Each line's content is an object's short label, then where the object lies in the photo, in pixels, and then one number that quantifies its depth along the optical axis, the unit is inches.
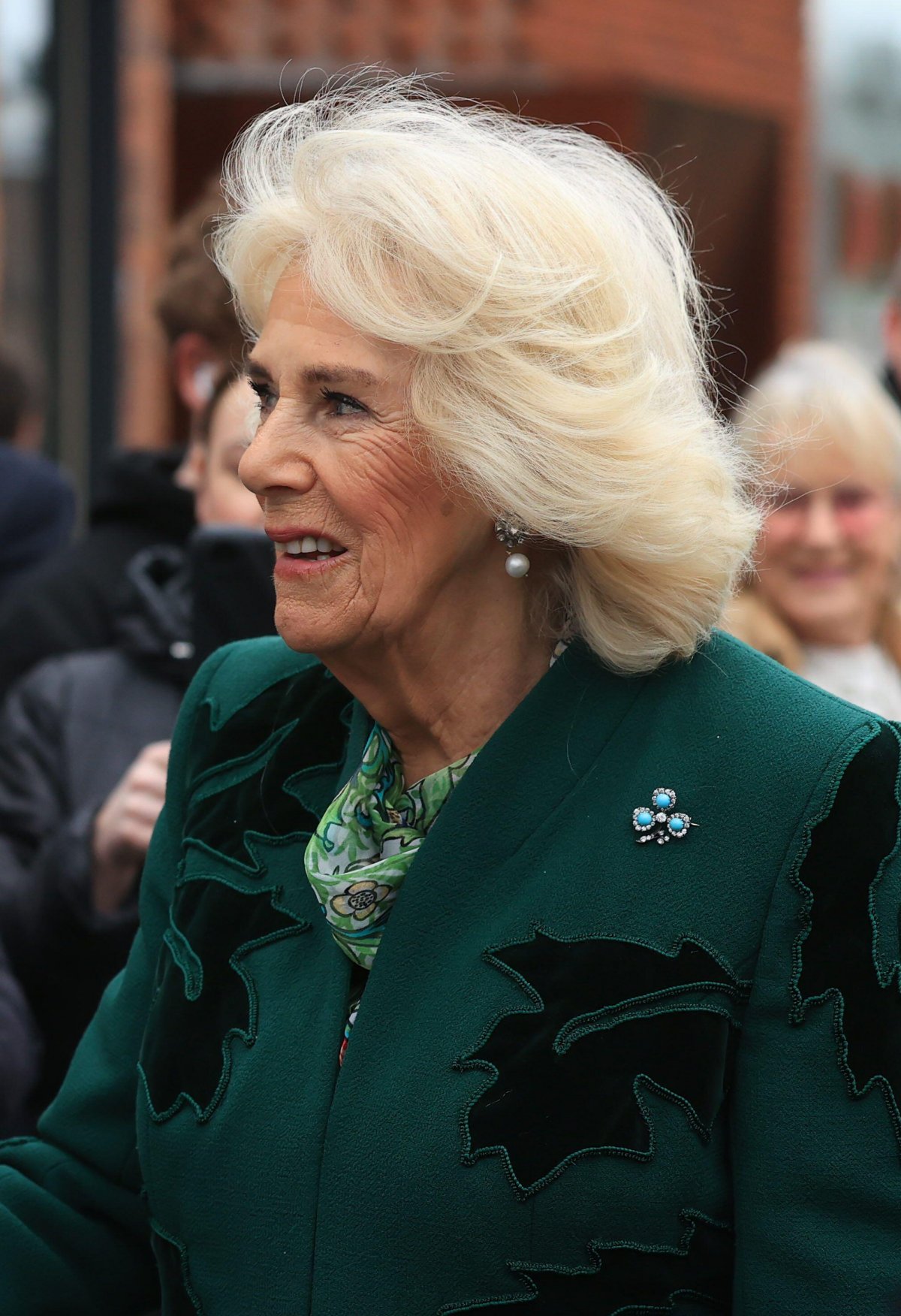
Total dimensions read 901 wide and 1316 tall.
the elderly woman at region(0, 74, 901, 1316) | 133.1
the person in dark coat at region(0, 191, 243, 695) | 266.7
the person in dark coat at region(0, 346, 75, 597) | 330.6
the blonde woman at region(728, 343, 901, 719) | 280.7
